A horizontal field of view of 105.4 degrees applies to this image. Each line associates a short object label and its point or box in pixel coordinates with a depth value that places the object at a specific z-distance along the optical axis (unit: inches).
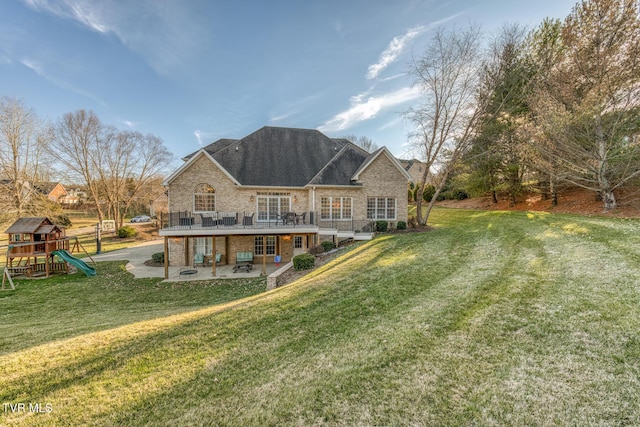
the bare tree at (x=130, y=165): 1176.8
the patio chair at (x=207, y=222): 512.1
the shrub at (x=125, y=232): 1052.8
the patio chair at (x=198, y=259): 580.4
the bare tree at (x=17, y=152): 826.8
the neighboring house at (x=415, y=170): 1827.0
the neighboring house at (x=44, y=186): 935.7
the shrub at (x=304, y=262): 457.4
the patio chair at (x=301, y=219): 593.8
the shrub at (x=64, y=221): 1155.4
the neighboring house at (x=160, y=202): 1495.4
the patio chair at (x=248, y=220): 543.9
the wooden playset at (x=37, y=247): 527.2
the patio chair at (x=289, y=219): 562.5
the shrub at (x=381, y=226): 656.4
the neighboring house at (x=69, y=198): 1974.8
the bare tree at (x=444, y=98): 625.0
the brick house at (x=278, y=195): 590.2
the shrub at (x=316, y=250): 553.1
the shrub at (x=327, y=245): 572.9
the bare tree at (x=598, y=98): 474.6
